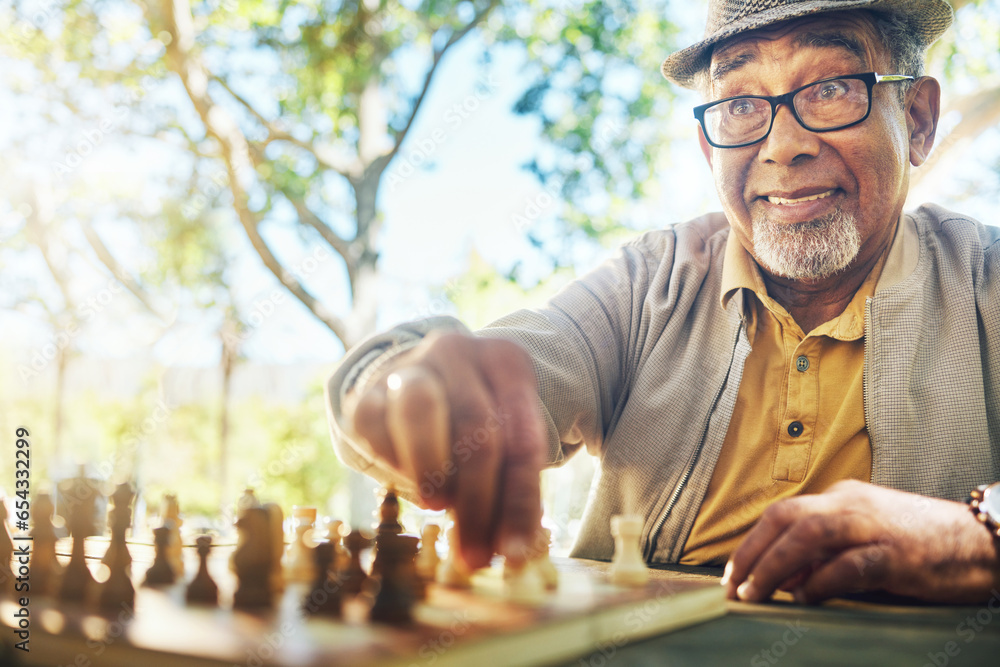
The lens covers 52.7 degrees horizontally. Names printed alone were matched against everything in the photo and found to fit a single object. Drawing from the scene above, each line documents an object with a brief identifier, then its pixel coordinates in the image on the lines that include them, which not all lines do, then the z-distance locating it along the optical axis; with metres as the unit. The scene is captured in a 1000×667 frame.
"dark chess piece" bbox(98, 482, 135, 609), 0.46
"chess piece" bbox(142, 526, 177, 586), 0.54
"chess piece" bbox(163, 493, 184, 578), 0.55
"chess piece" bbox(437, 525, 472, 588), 0.53
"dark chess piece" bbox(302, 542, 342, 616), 0.45
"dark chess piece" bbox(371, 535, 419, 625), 0.41
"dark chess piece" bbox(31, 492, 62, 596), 0.51
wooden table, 0.43
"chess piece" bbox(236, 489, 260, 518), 0.67
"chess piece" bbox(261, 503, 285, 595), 0.50
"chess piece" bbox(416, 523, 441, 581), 0.60
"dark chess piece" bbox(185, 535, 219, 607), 0.48
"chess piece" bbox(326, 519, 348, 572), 0.54
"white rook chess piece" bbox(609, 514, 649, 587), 0.56
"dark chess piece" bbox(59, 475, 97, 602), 0.50
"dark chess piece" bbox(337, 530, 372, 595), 0.51
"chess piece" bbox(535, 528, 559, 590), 0.54
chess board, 0.34
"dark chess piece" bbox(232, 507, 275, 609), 0.47
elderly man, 0.75
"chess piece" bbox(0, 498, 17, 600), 0.54
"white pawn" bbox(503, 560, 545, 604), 0.50
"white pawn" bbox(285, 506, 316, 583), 0.57
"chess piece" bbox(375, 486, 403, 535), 0.58
